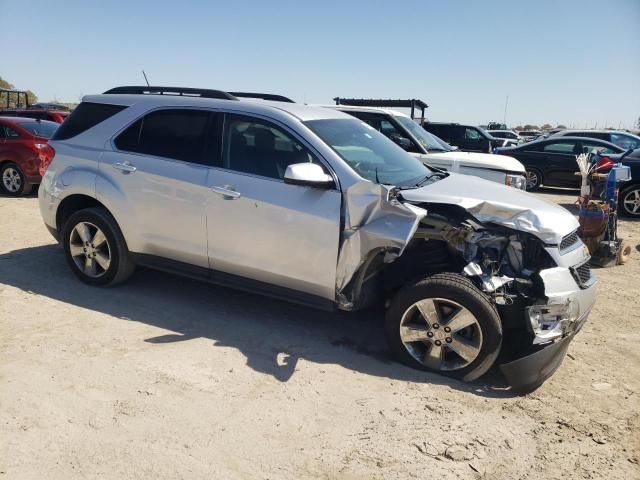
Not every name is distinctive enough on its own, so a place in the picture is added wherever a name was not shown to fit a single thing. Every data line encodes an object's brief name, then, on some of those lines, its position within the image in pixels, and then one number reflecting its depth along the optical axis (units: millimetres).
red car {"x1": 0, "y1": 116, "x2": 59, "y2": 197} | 10164
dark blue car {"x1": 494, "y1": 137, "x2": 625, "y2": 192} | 14000
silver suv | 3604
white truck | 7941
